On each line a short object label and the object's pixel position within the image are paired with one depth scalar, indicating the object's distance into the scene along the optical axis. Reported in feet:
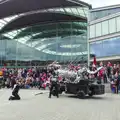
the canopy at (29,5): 105.54
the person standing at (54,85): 52.93
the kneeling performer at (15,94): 48.39
